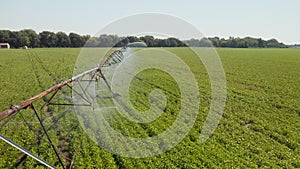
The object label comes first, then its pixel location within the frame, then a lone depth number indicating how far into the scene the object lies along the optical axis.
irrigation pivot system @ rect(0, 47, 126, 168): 3.63
